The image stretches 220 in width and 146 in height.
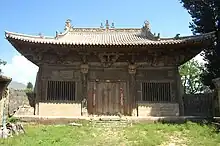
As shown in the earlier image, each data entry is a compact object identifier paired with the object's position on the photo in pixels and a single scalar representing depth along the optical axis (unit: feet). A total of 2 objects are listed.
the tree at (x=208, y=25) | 37.34
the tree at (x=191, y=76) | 77.30
